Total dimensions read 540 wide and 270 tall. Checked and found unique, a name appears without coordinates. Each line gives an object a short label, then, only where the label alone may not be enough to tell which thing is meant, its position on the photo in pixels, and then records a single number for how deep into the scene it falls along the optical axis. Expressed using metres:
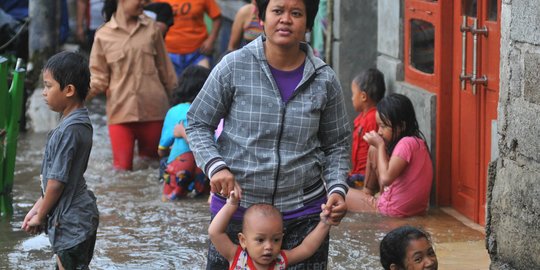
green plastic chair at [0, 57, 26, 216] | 11.20
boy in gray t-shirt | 7.83
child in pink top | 11.44
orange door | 10.63
